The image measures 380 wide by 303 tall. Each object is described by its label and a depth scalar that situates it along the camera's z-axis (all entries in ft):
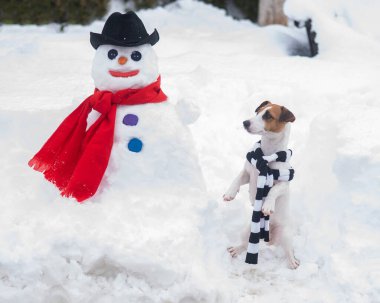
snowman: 10.66
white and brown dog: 10.35
